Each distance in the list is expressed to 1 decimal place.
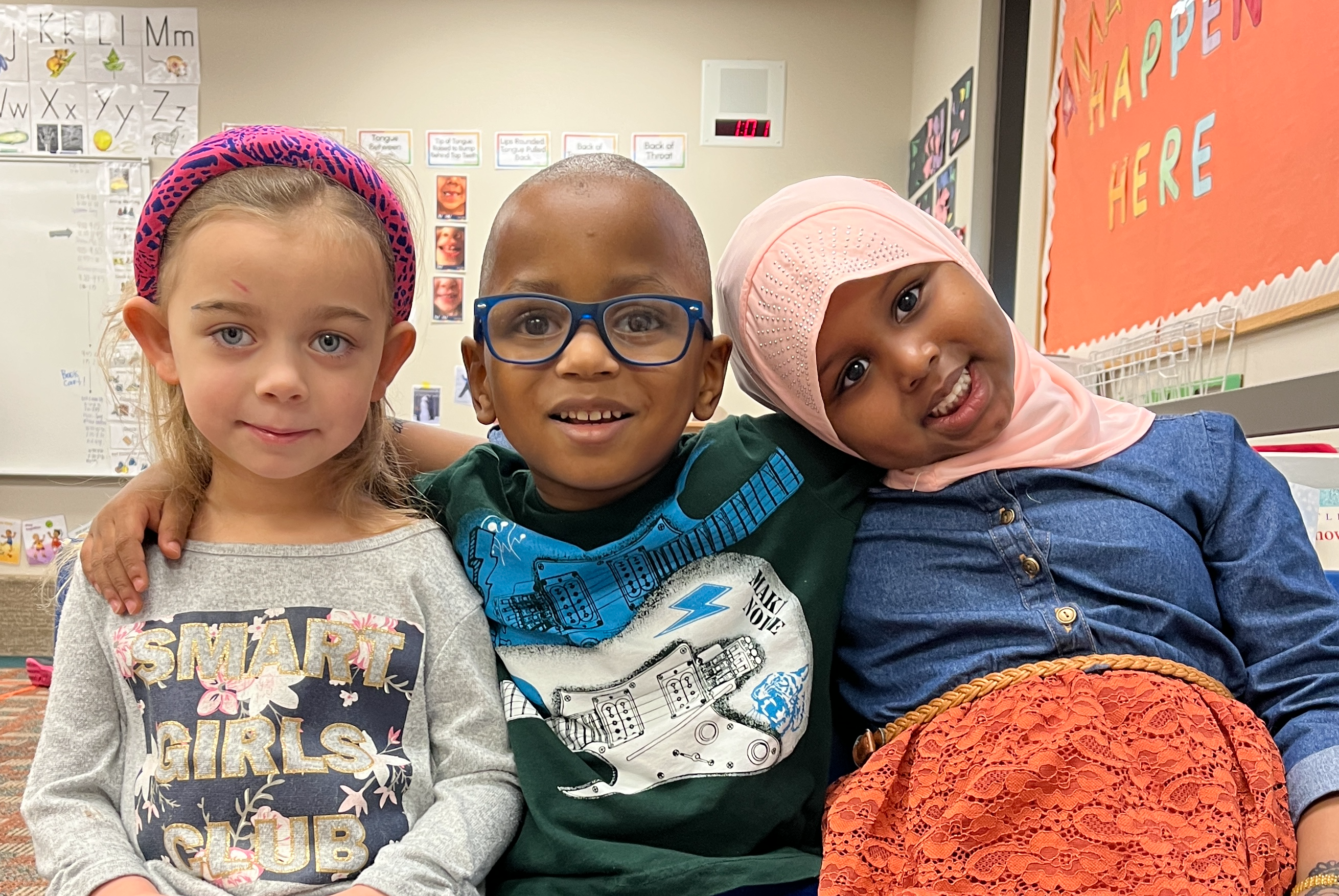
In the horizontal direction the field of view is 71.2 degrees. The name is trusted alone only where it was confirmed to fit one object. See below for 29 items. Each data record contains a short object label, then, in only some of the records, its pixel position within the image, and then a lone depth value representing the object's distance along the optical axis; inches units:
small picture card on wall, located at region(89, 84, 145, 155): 149.8
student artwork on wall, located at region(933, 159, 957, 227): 130.4
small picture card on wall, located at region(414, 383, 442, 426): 151.5
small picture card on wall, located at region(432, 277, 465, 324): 152.5
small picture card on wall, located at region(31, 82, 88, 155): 149.9
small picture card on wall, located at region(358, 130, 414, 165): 149.9
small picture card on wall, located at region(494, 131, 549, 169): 150.3
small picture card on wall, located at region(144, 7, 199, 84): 149.3
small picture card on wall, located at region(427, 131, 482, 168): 150.3
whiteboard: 150.3
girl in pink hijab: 28.8
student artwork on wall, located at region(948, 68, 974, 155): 123.5
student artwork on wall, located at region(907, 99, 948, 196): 134.7
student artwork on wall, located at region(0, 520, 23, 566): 152.5
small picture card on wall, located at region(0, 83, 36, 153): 150.3
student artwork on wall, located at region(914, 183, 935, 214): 139.2
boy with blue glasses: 33.4
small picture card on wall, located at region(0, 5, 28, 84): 149.9
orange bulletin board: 61.2
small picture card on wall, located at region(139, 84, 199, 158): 149.9
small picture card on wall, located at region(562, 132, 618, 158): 150.5
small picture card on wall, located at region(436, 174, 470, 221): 150.9
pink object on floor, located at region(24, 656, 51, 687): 123.8
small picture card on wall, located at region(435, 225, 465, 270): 151.8
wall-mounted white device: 149.3
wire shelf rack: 72.1
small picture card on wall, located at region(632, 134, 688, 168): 150.4
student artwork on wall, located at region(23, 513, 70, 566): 152.6
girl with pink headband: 31.2
